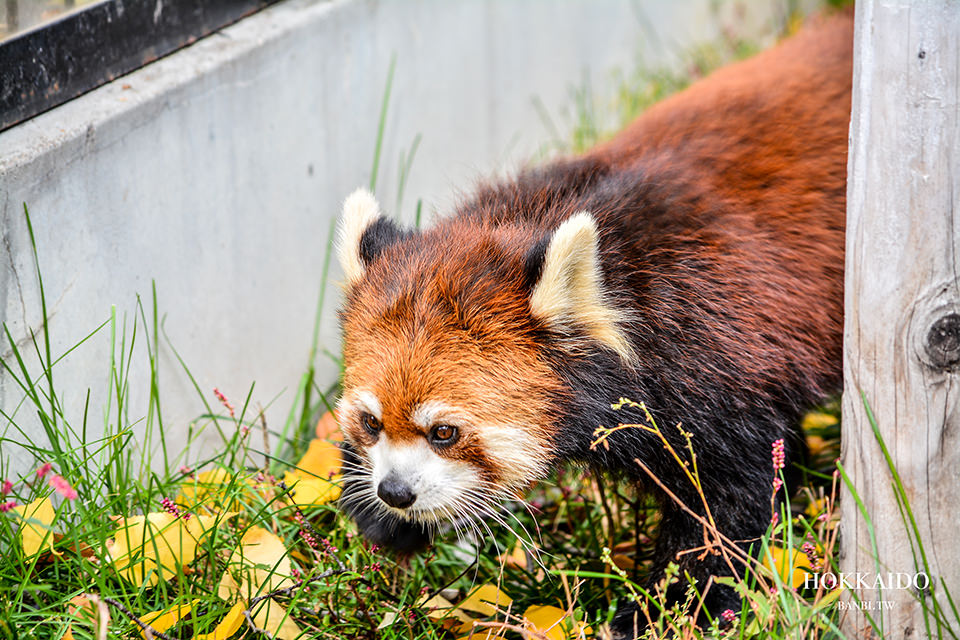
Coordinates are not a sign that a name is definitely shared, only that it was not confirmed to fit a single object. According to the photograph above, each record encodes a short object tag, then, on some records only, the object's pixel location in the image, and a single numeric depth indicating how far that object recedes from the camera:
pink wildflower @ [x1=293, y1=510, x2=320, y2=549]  5.78
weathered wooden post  4.30
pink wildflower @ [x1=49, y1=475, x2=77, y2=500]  4.33
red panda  5.14
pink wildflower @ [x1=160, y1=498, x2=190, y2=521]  5.52
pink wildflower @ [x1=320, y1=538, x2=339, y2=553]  5.79
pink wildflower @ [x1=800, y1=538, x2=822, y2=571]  5.29
